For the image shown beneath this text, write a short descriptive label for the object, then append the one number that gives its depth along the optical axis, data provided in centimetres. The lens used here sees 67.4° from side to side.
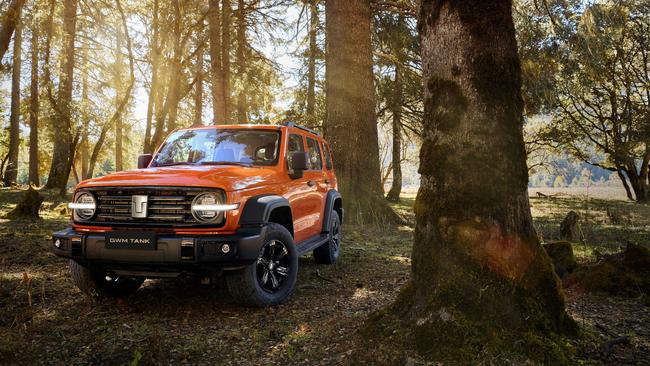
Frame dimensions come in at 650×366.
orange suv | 446
